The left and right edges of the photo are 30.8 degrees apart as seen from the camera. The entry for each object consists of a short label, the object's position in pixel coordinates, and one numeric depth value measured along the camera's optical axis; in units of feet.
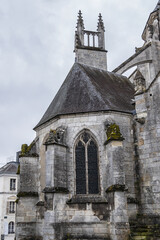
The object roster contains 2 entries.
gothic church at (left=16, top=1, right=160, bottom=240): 38.37
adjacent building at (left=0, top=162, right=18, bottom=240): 102.21
